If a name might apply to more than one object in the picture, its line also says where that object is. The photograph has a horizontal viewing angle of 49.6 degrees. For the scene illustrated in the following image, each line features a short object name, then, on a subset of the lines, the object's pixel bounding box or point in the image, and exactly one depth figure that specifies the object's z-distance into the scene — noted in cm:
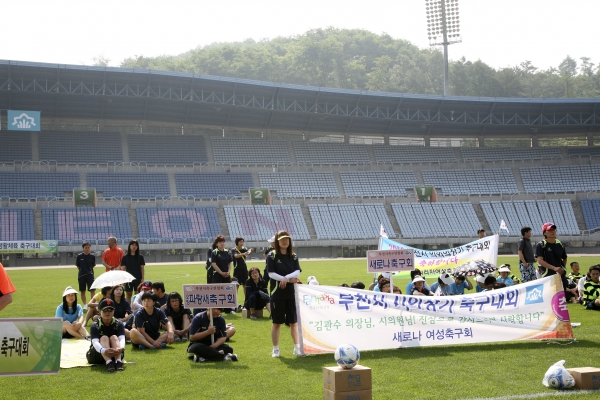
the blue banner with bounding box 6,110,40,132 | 5225
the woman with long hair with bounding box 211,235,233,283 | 1519
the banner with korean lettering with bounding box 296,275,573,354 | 1022
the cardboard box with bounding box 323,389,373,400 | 693
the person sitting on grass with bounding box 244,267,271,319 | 1572
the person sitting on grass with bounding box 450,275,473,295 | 1634
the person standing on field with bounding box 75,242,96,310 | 1783
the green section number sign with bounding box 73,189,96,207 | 5312
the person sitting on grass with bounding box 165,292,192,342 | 1266
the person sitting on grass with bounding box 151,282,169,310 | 1309
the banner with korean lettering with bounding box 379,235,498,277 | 2097
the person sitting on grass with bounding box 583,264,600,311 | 1541
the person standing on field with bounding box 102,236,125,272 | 1669
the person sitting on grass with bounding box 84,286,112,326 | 1336
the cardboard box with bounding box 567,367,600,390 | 748
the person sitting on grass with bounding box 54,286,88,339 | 1253
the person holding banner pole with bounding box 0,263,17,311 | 644
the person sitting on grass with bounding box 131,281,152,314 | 1391
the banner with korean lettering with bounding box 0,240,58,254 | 4478
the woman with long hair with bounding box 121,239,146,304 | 1614
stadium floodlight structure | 6550
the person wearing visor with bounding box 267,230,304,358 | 1027
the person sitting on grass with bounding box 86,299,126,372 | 984
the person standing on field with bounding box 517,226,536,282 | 1452
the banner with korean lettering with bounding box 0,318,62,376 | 628
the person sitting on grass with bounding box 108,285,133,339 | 1272
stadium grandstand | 5206
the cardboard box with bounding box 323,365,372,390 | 697
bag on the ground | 755
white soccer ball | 719
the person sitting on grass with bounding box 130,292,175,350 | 1142
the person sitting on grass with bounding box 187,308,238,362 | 1011
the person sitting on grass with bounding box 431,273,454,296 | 1609
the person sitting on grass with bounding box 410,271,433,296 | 1427
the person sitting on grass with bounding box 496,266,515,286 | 1704
